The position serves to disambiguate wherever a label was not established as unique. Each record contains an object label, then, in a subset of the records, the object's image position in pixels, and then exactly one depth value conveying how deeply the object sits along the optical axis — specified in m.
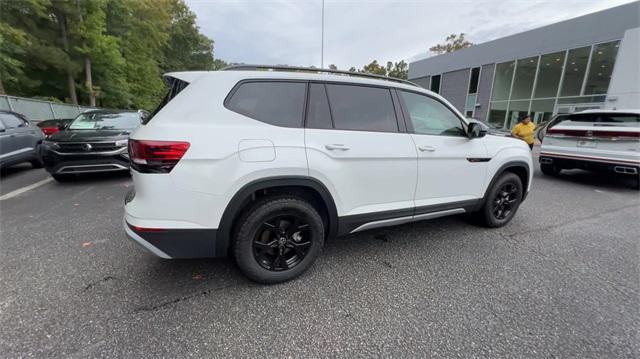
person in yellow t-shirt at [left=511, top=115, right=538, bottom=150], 8.11
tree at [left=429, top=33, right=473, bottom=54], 36.41
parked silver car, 5.65
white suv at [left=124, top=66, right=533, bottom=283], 1.91
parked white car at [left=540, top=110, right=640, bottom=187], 5.34
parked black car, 5.00
